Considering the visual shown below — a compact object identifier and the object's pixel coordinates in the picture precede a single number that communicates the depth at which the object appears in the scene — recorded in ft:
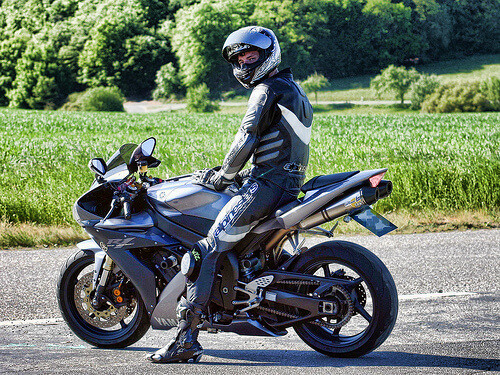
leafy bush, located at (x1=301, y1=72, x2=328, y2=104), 309.83
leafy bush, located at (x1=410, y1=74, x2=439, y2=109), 260.42
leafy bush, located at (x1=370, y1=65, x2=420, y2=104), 284.61
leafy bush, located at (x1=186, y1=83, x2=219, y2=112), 281.33
